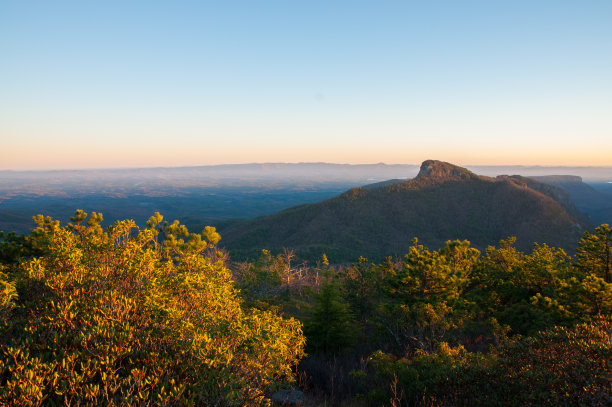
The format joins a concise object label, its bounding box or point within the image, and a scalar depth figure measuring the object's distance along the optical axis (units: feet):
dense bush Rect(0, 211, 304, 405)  17.65
